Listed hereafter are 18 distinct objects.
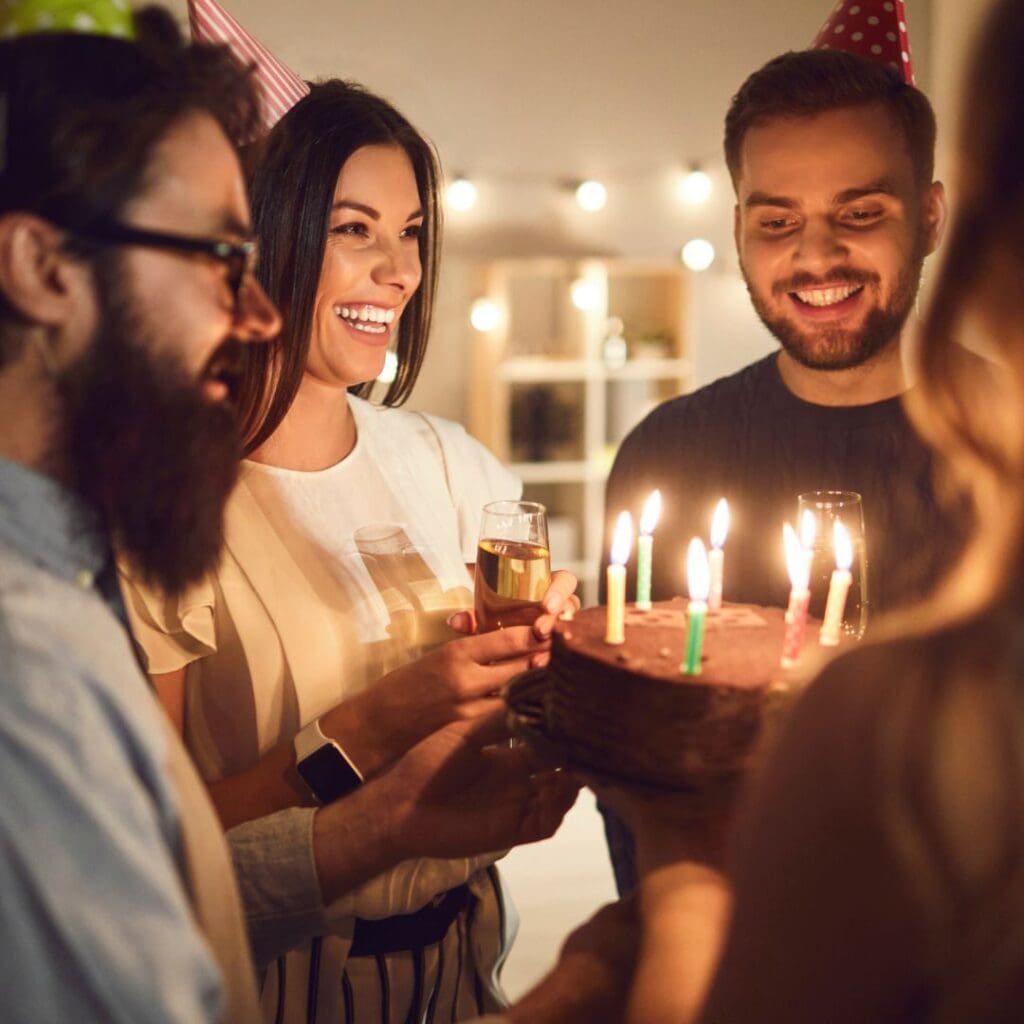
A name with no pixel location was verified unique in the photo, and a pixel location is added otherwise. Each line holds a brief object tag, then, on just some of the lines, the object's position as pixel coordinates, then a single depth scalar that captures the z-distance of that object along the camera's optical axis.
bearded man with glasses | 0.86
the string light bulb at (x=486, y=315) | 5.73
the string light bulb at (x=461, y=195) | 5.99
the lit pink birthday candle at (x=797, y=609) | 1.23
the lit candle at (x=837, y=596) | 1.24
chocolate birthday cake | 1.13
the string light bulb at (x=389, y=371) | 5.18
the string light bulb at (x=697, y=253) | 6.38
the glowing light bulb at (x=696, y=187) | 6.39
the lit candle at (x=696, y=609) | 1.18
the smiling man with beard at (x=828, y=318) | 2.10
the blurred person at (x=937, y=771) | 0.72
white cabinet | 5.75
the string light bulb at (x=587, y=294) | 5.67
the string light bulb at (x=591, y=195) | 6.18
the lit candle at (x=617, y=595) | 1.26
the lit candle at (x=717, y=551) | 1.41
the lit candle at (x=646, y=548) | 1.42
